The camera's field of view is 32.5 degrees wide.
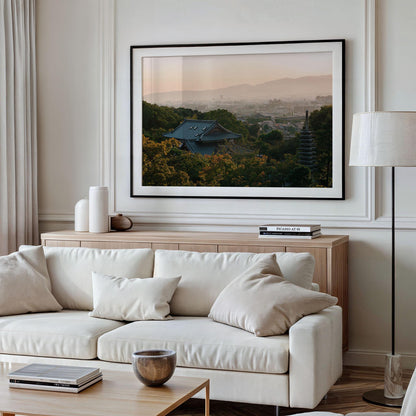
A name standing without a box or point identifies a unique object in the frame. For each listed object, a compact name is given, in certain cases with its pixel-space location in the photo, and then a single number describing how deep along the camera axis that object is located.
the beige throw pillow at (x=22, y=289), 3.94
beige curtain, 4.77
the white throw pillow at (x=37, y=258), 4.13
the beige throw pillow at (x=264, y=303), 3.41
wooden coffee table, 2.51
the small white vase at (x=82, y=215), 4.77
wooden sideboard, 4.15
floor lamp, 3.82
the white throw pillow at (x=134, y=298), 3.77
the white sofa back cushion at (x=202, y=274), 3.87
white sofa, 3.27
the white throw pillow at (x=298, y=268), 3.79
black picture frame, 4.60
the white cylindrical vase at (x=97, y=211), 4.70
